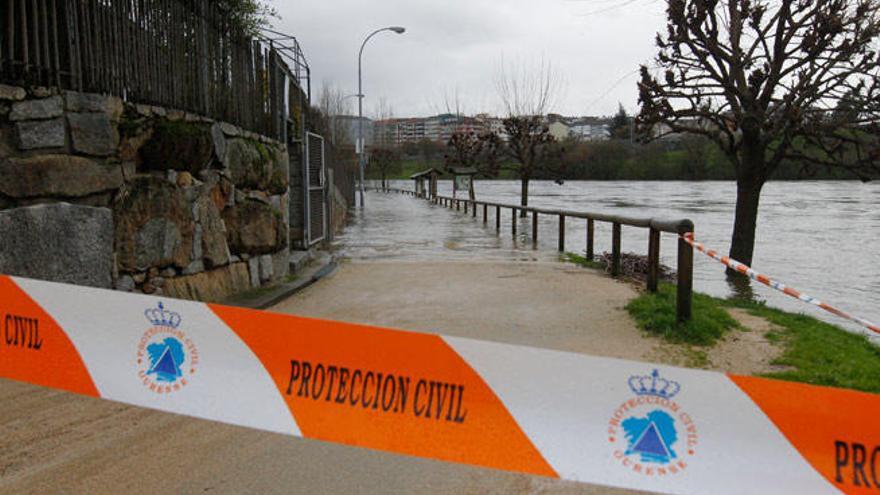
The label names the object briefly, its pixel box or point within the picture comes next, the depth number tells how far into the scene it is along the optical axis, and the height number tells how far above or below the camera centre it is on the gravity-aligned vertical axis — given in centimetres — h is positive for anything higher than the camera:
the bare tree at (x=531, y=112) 3572 +303
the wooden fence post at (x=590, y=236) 1103 -102
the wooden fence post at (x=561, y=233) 1322 -118
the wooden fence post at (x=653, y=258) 688 -88
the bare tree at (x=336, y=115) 5369 +461
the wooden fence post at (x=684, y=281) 562 -88
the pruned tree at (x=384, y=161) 7984 +127
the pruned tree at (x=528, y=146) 3272 +122
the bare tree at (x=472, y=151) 3941 +139
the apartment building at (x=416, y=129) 5710 +589
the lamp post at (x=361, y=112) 3666 +322
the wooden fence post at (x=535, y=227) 1535 -123
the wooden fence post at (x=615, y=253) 917 -107
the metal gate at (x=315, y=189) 1047 -28
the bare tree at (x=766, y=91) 1222 +150
